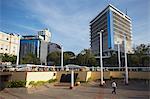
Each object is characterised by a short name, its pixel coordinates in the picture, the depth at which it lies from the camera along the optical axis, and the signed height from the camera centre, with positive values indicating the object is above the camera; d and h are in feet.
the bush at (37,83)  41.27 -10.37
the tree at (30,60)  127.19 -4.14
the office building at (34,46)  200.38 +19.47
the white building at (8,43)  147.40 +18.89
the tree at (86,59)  109.66 -2.15
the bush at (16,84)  38.84 -9.71
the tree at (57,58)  129.67 -1.62
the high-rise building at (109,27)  171.03 +50.56
